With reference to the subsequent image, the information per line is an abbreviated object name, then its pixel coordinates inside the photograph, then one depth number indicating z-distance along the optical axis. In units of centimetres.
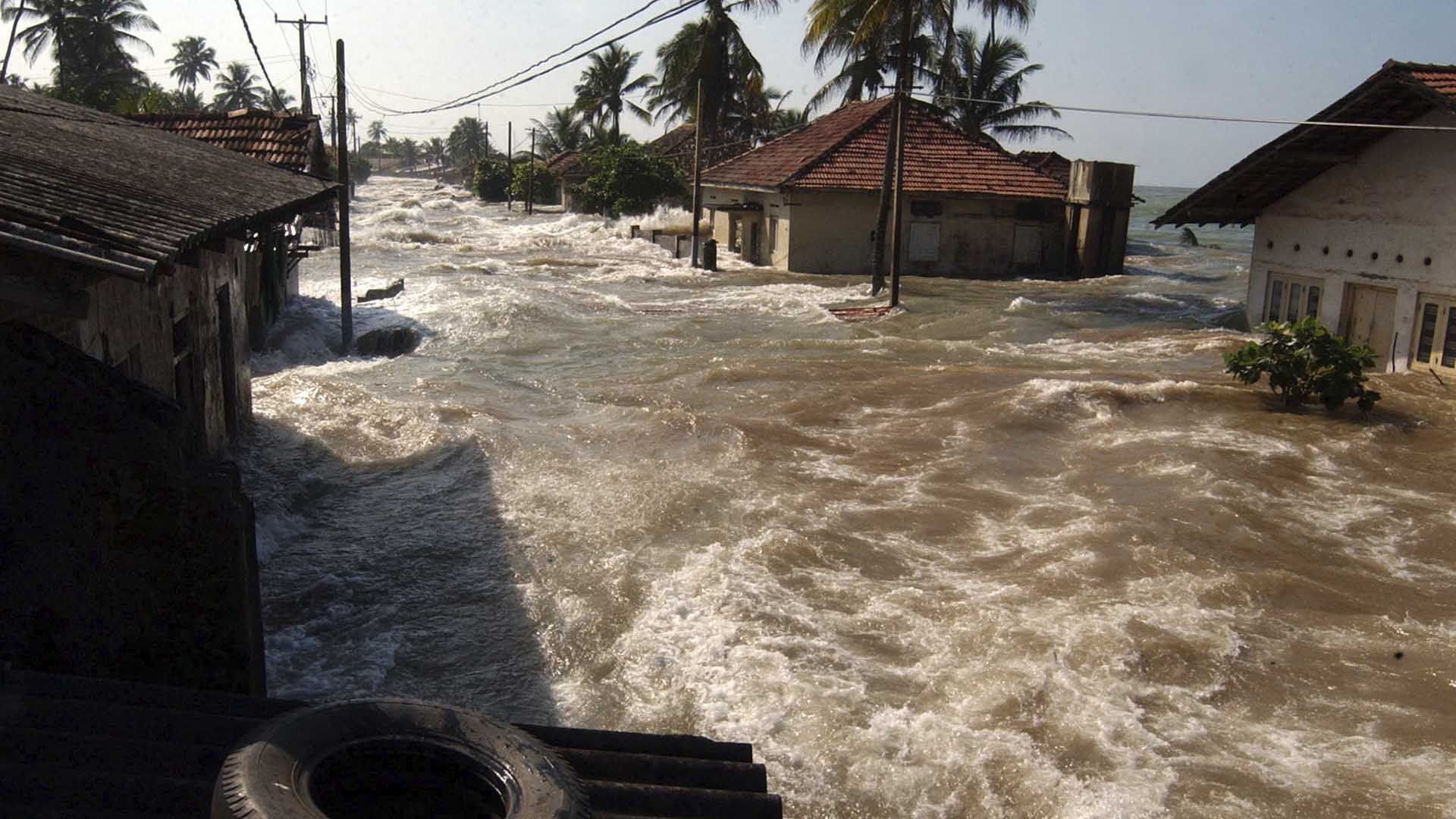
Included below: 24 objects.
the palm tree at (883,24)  2486
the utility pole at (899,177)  2455
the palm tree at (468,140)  14412
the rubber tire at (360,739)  322
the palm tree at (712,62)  4425
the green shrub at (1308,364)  1477
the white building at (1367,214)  1636
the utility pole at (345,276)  1981
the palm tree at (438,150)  18988
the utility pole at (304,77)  3806
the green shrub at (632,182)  4662
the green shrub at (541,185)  6750
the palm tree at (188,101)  6556
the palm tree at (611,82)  6869
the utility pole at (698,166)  3281
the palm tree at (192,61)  9250
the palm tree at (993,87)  4400
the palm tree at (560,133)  8219
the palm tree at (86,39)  4525
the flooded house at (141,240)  497
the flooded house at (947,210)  3247
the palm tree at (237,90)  9269
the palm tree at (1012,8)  3666
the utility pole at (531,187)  6203
